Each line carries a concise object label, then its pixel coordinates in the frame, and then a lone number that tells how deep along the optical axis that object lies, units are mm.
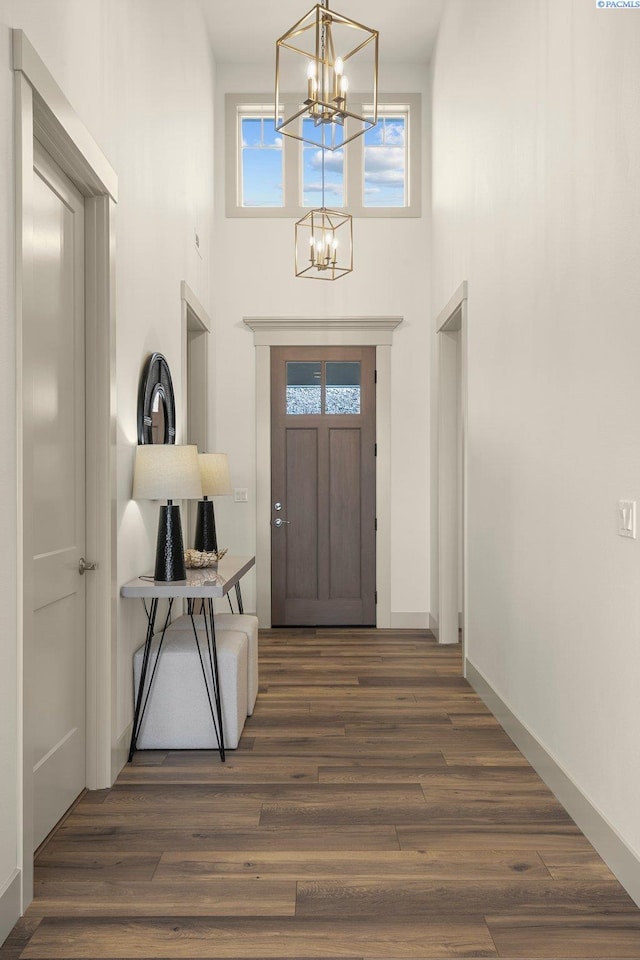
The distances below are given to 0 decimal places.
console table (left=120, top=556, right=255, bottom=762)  3480
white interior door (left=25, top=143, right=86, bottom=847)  2680
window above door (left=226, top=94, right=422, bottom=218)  6680
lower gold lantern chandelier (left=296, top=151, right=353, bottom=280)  6566
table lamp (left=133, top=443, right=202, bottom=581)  3539
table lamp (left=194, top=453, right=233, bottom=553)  4719
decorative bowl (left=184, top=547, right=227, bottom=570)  4266
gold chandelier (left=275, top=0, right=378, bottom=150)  6293
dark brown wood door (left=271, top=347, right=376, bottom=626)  6680
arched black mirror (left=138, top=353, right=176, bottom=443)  3834
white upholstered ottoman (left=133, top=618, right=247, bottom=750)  3619
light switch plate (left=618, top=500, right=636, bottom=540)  2391
